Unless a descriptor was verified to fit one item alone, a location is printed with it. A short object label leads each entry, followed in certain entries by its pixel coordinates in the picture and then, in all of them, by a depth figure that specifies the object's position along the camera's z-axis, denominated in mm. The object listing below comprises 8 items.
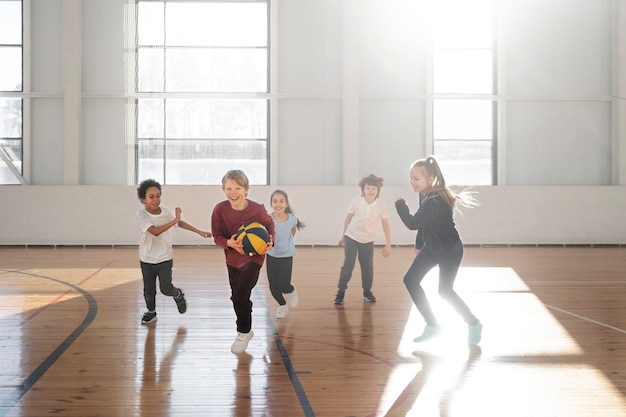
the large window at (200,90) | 16406
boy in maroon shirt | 5363
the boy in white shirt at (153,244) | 6488
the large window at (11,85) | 16281
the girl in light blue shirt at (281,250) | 7004
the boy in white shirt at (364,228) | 7926
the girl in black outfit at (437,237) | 5629
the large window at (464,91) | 16859
